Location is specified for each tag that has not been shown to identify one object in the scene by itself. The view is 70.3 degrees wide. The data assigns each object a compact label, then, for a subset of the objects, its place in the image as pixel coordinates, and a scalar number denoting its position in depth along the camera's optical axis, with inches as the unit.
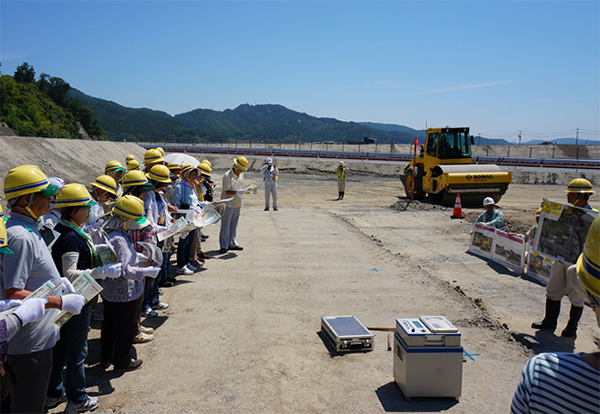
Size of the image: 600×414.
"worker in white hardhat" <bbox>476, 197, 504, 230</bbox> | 381.4
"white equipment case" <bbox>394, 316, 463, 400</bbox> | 160.6
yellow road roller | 676.9
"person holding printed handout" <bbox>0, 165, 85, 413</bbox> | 112.2
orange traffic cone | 590.2
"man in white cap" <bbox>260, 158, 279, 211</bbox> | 596.1
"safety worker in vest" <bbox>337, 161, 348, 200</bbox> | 786.8
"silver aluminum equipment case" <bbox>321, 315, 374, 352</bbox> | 199.8
